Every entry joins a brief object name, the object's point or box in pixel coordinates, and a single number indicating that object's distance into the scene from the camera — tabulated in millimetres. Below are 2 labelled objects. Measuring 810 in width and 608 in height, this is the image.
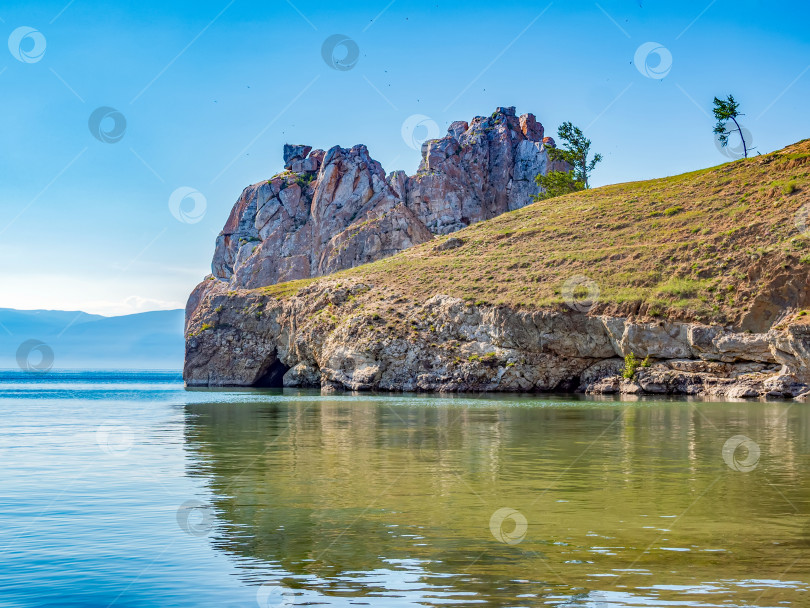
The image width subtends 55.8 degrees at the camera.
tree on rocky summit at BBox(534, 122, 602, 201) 168875
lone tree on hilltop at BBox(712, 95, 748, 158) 127000
